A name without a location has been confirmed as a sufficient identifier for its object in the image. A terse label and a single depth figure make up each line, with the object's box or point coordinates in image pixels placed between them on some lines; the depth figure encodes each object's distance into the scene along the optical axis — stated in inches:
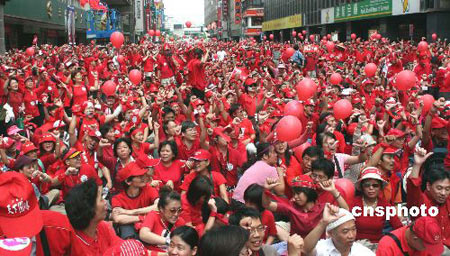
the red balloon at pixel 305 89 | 345.1
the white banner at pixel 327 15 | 1691.7
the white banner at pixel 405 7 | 1117.1
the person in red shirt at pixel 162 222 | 161.3
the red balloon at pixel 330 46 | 705.0
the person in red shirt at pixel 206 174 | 209.2
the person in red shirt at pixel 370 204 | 175.5
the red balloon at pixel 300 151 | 237.9
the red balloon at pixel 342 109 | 288.2
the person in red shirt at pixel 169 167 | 225.0
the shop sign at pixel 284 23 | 2149.9
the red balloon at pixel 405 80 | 316.5
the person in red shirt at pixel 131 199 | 181.6
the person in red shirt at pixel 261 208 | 175.5
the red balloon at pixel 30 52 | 641.0
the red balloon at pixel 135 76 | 427.2
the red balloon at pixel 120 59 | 614.9
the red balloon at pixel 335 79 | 411.7
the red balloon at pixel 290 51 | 687.1
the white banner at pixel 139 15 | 3011.6
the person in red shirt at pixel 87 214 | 138.3
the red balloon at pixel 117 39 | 570.9
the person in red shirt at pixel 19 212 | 109.4
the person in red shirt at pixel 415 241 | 136.1
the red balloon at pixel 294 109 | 298.4
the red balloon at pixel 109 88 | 374.6
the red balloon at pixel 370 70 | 417.7
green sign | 1269.7
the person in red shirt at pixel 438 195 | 170.1
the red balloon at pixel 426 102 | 282.7
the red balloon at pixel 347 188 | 179.8
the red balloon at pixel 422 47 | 526.6
